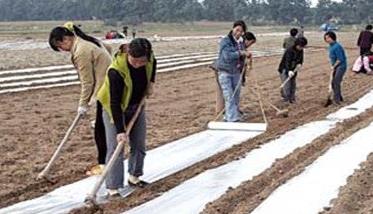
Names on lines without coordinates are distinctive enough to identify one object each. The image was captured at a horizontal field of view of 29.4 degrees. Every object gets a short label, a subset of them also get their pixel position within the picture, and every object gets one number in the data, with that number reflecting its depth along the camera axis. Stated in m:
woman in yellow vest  5.93
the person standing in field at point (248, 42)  10.98
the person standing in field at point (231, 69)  10.58
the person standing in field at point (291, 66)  13.20
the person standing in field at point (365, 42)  20.30
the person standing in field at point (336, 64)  13.17
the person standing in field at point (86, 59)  6.61
